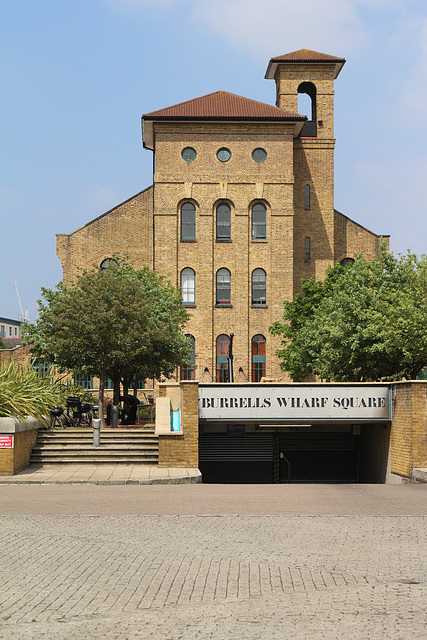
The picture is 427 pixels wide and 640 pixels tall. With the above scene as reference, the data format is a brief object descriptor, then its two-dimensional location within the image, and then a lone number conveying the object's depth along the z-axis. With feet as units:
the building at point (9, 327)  495.61
